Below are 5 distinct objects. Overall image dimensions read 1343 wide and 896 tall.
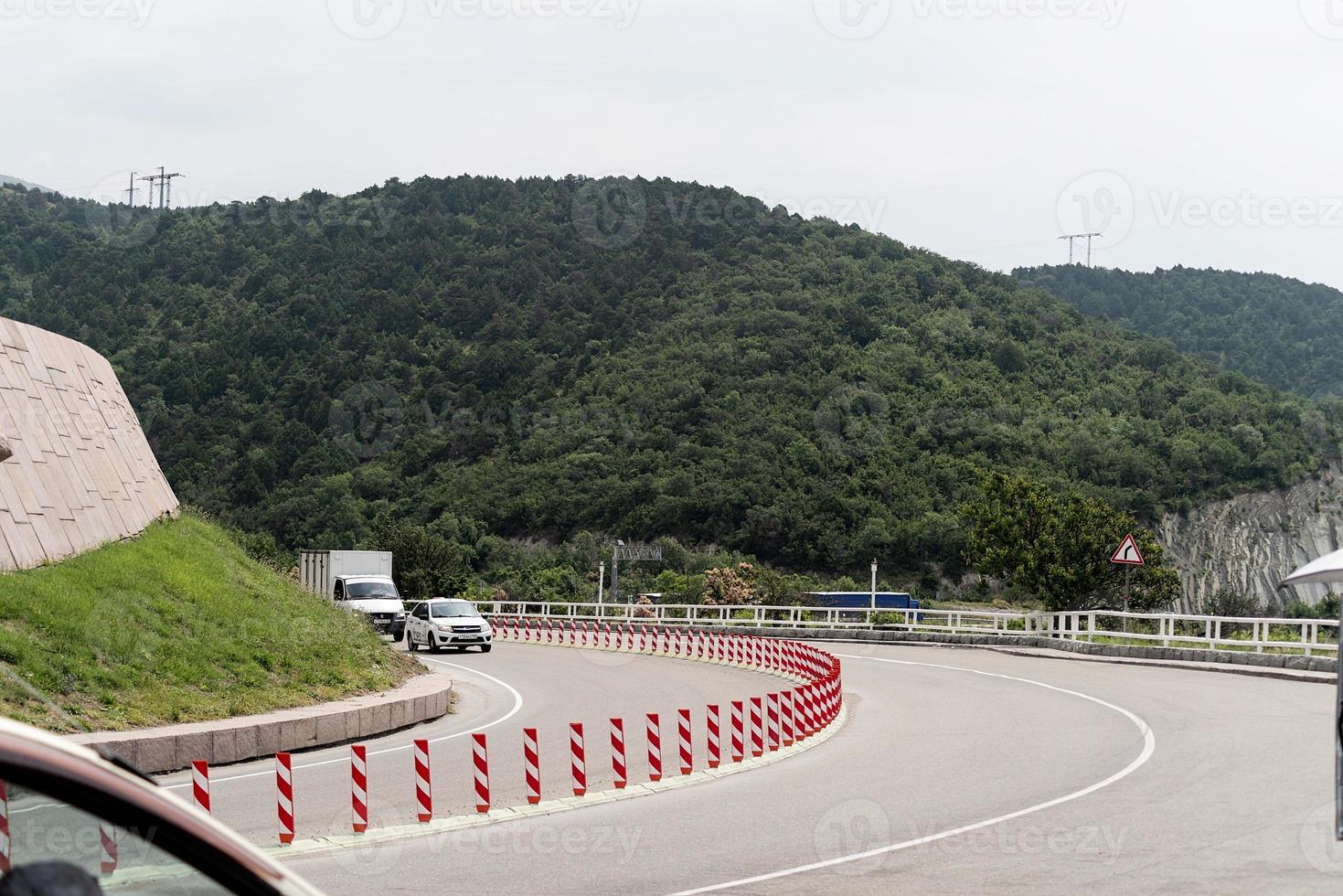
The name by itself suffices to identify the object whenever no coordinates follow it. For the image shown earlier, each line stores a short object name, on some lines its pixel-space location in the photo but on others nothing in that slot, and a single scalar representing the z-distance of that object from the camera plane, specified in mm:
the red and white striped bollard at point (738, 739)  16562
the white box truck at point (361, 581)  46938
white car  41156
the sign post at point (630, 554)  63428
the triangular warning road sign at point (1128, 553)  35469
